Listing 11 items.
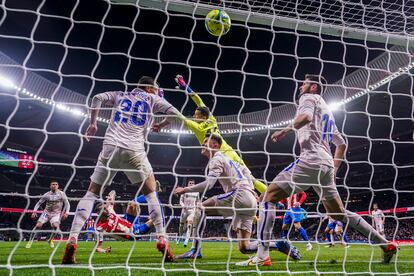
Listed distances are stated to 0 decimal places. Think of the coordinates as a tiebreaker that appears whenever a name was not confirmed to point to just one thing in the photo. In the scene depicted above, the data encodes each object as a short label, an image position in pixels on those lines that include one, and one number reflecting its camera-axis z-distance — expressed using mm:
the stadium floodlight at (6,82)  19072
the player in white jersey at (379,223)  14247
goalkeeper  6031
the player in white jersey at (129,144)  4441
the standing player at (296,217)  9789
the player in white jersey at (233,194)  5074
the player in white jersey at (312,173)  4188
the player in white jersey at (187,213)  10195
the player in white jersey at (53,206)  9875
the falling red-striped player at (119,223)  6988
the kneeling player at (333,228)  11656
